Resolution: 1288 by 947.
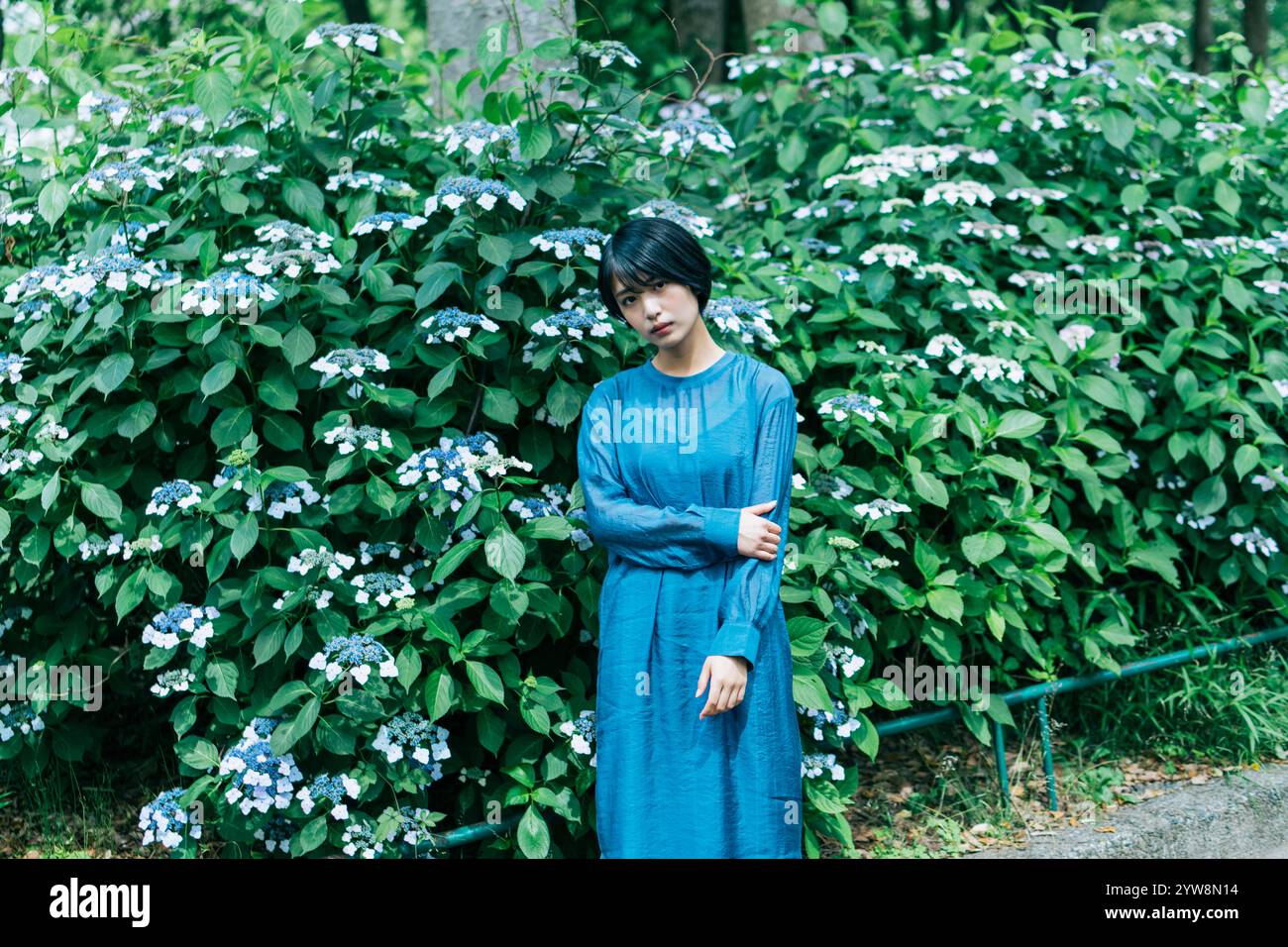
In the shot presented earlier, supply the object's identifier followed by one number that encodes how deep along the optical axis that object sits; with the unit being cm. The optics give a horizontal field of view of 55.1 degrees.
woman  288
